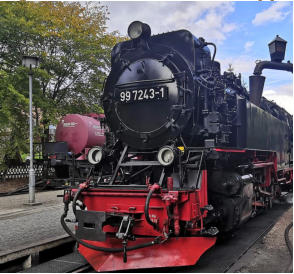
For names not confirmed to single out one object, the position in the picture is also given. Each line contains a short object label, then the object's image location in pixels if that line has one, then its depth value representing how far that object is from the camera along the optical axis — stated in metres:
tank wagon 13.52
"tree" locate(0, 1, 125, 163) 14.64
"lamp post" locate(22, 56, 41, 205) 10.62
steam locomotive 4.89
